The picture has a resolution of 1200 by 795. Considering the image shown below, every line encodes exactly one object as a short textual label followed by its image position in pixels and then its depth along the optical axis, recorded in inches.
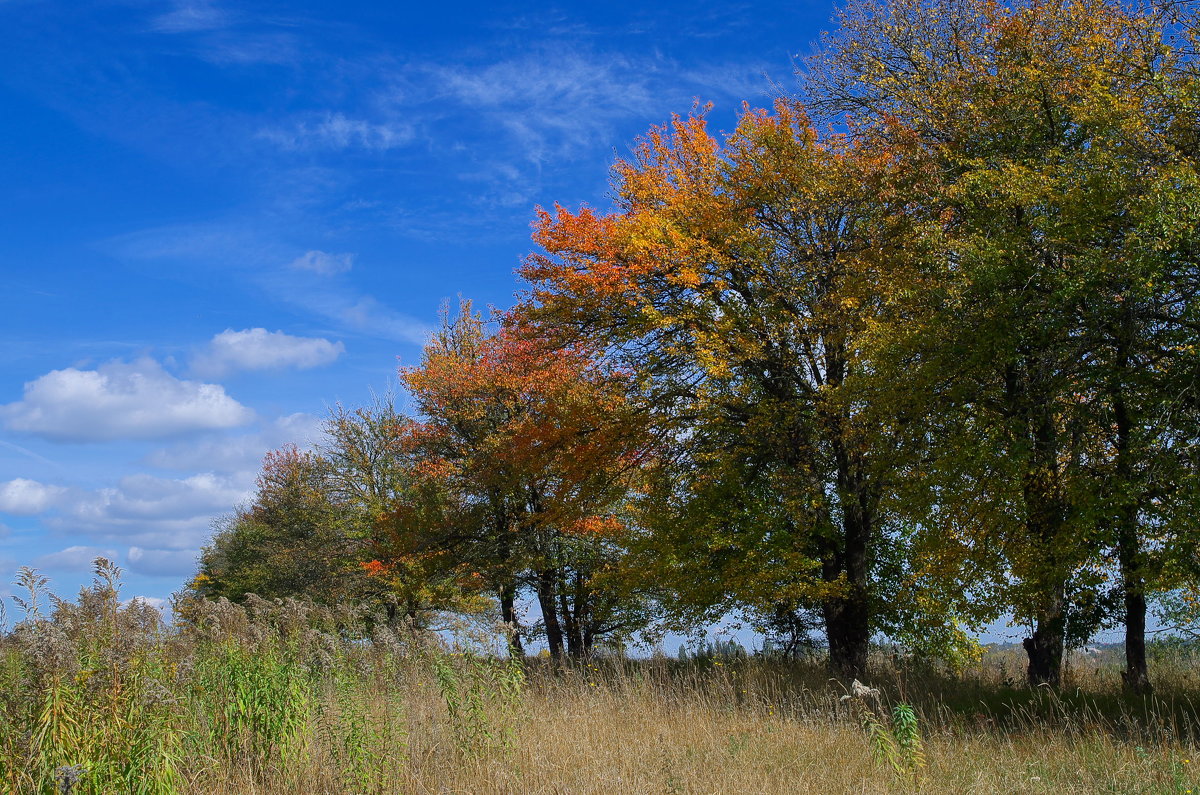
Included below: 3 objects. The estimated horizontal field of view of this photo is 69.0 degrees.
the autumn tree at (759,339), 647.8
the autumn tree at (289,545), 1221.1
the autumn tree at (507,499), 919.0
